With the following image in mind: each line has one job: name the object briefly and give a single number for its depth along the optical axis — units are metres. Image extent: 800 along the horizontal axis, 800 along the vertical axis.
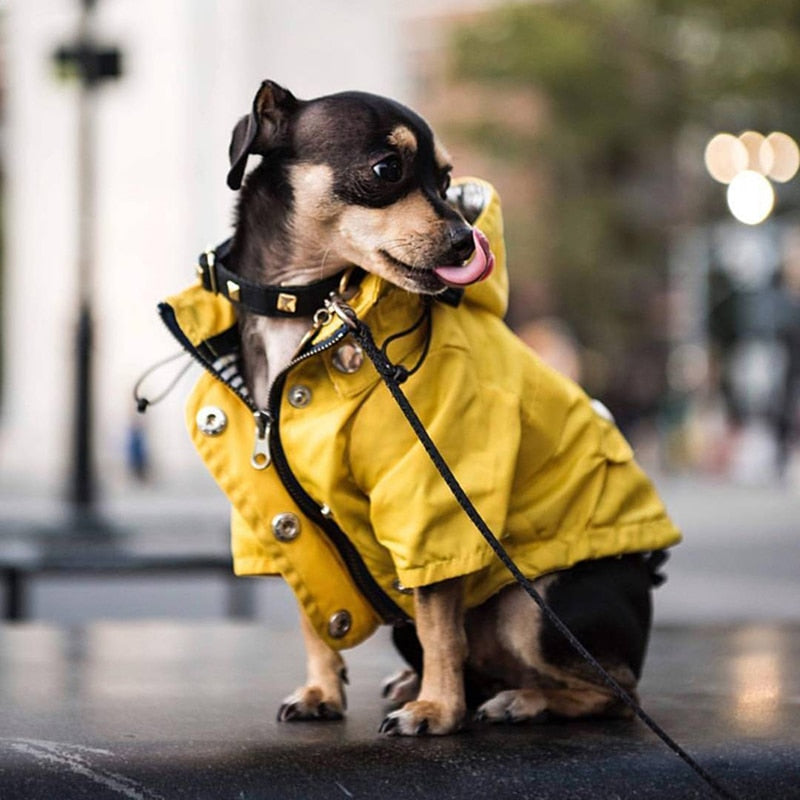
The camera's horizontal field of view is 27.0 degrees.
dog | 2.98
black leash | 2.76
